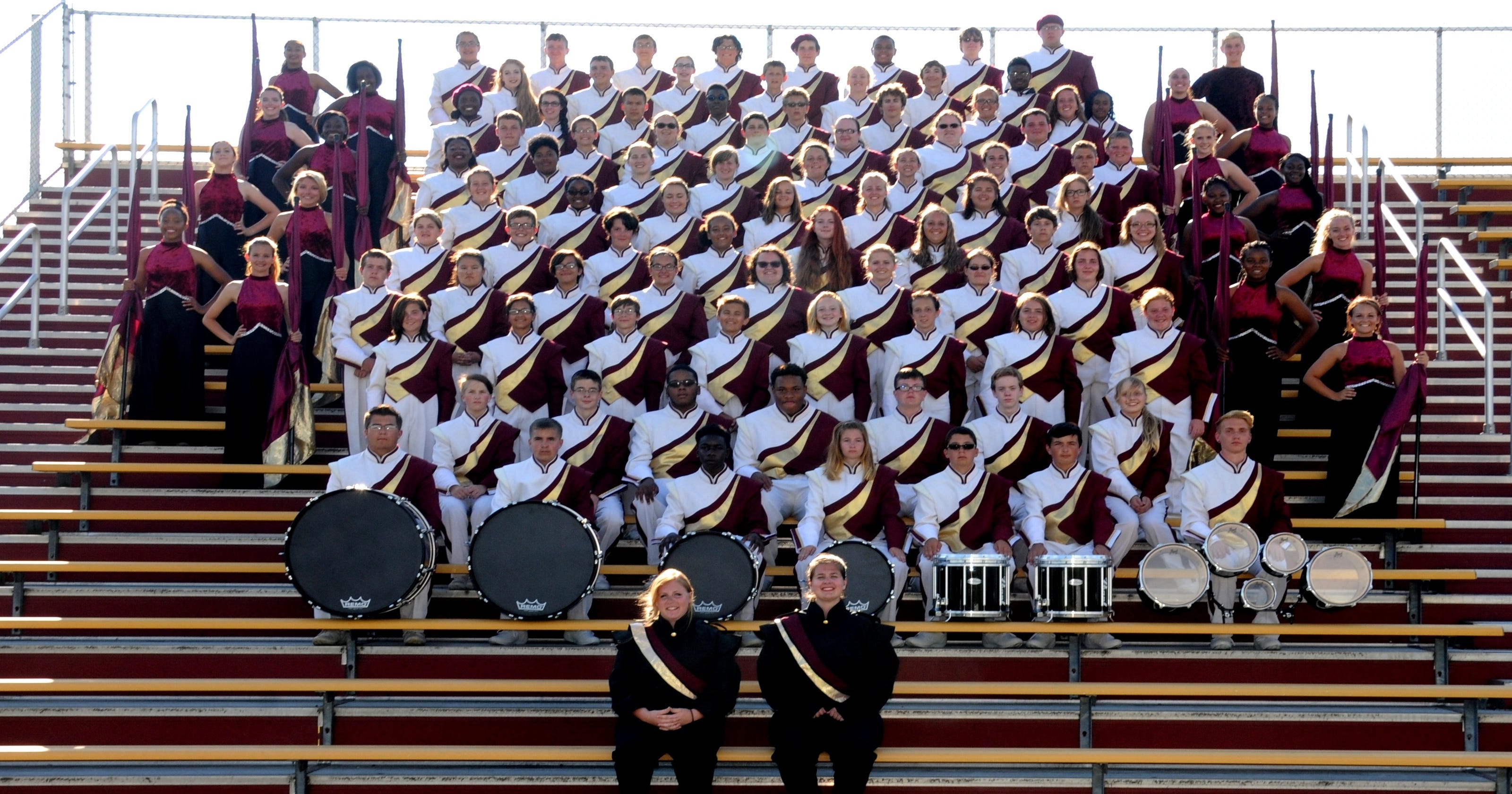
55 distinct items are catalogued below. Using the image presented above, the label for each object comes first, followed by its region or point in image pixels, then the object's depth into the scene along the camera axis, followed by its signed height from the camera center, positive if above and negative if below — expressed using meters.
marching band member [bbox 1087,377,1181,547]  8.79 -0.24
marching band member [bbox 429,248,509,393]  10.13 +0.53
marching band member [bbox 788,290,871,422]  9.58 +0.24
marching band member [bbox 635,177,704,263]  11.20 +1.16
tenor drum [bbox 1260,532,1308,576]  7.95 -0.68
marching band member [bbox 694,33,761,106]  14.07 +2.65
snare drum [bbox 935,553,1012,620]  7.71 -0.81
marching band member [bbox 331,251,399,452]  9.66 +0.42
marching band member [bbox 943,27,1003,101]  14.04 +2.67
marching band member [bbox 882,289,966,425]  9.55 +0.25
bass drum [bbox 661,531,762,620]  7.69 -0.73
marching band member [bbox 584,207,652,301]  10.90 +0.86
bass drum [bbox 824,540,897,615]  7.66 -0.75
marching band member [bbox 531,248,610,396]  10.18 +0.49
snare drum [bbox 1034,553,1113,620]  7.73 -0.83
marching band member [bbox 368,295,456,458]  9.49 +0.14
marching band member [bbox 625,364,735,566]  9.00 -0.17
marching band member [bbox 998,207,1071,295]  10.58 +0.86
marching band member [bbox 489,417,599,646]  8.52 -0.37
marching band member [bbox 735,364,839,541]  9.09 -0.16
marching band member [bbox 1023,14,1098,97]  13.62 +2.63
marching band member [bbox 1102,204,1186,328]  10.45 +0.85
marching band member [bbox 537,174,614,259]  11.37 +1.14
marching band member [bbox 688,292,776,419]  9.59 +0.19
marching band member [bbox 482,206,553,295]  10.72 +0.88
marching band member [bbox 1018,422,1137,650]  8.45 -0.50
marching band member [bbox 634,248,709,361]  10.16 +0.52
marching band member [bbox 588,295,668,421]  9.68 +0.21
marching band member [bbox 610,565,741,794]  7.12 -1.18
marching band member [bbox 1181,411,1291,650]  8.45 -0.43
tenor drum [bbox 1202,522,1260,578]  7.85 -0.65
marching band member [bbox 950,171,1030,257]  10.98 +1.14
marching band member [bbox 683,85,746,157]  13.20 +2.08
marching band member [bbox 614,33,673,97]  14.23 +2.68
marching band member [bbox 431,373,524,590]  8.99 -0.20
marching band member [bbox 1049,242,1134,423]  9.86 +0.47
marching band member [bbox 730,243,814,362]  10.04 +0.58
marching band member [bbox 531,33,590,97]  14.19 +2.68
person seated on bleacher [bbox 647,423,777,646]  8.49 -0.48
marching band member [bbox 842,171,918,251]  11.16 +1.14
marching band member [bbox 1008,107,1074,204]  12.20 +1.69
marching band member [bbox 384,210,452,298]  10.71 +0.85
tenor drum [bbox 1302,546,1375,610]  7.85 -0.78
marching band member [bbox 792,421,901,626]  8.47 -0.44
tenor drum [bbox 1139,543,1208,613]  7.76 -0.77
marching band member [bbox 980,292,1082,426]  9.48 +0.23
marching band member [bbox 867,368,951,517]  9.02 -0.18
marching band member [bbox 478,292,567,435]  9.59 +0.18
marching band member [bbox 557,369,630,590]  9.04 -0.19
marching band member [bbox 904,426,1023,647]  8.43 -0.48
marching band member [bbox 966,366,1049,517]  9.05 -0.16
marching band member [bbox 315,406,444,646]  8.45 -0.33
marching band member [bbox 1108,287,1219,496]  9.45 +0.19
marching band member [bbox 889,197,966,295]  10.48 +0.89
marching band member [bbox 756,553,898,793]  7.14 -1.16
